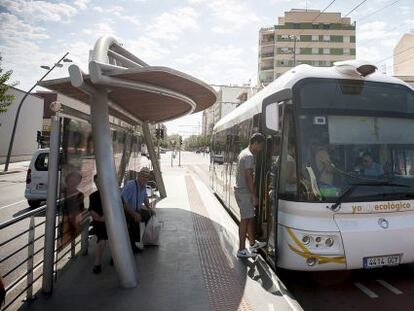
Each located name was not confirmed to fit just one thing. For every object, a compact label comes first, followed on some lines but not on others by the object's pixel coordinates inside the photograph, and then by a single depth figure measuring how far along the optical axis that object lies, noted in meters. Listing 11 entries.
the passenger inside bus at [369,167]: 4.93
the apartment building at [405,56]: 56.19
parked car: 11.20
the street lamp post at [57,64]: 23.52
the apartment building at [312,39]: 77.00
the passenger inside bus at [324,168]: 4.85
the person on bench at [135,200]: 5.92
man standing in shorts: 5.88
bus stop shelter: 4.45
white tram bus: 4.73
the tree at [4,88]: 24.50
